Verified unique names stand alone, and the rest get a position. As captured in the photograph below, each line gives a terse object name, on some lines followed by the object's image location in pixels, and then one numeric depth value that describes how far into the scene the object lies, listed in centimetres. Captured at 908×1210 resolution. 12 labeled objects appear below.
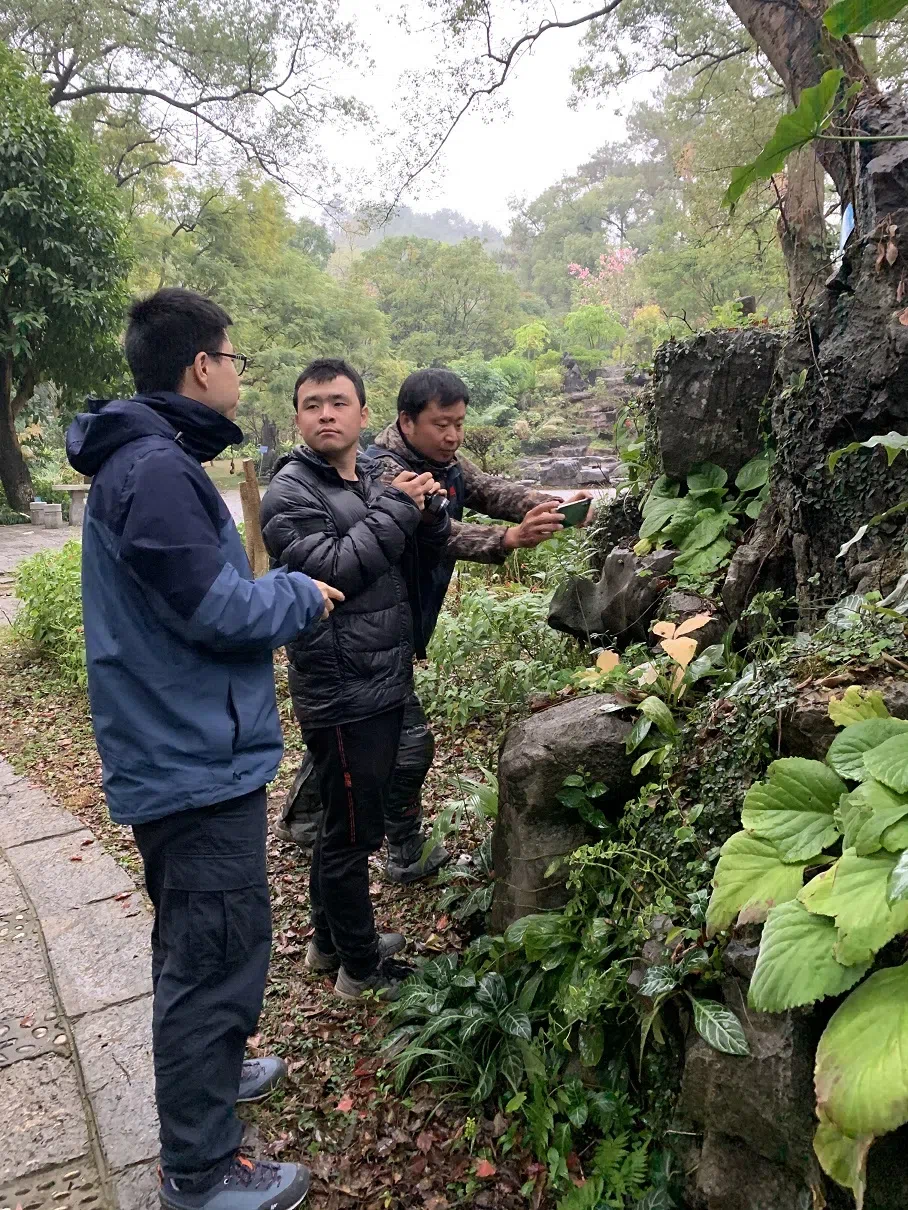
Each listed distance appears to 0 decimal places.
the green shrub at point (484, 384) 2103
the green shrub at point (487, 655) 377
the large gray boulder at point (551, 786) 211
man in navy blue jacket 151
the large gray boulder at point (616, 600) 307
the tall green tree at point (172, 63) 1573
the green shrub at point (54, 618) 564
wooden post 598
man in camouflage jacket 248
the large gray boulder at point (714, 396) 316
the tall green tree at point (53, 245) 1141
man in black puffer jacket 205
